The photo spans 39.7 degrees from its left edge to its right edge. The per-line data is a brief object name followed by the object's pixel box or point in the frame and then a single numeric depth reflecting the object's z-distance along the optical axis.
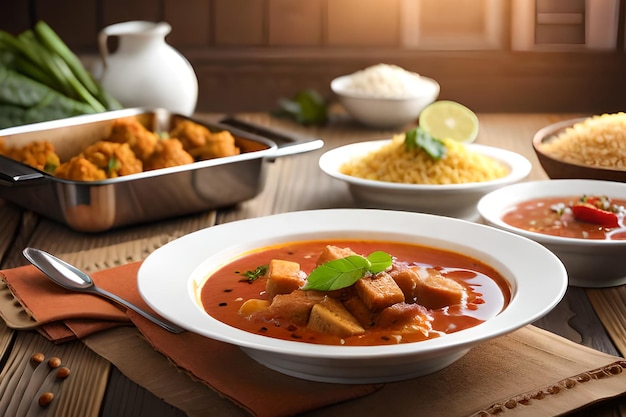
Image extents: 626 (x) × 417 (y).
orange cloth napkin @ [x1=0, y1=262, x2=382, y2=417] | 1.48
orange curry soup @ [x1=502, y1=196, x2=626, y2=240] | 2.07
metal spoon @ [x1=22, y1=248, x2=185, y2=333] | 1.92
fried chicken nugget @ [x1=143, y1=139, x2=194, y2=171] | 2.60
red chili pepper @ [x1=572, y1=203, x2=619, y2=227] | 2.10
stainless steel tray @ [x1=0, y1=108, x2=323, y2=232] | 2.31
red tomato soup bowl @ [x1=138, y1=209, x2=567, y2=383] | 1.39
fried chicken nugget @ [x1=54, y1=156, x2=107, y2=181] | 2.41
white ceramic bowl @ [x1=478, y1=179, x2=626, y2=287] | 1.96
